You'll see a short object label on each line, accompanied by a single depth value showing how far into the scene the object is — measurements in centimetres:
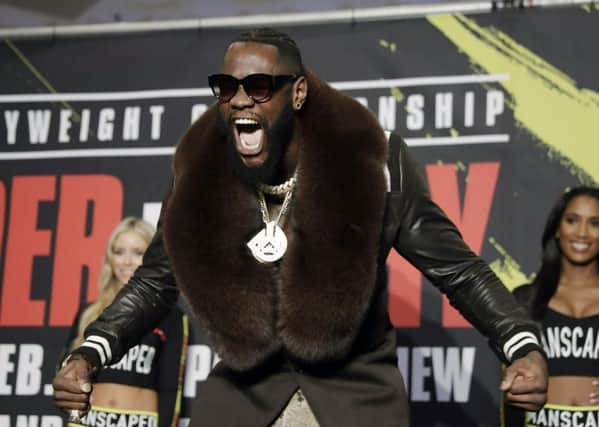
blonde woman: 532
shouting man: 266
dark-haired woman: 473
